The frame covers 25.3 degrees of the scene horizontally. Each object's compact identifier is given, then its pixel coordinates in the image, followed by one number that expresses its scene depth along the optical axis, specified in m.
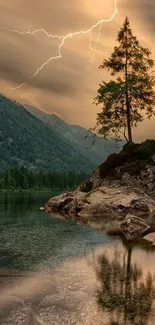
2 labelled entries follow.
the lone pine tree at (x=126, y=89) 54.75
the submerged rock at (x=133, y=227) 26.89
